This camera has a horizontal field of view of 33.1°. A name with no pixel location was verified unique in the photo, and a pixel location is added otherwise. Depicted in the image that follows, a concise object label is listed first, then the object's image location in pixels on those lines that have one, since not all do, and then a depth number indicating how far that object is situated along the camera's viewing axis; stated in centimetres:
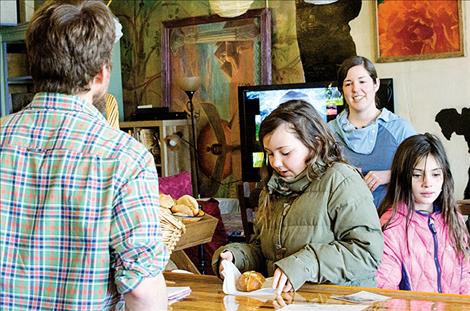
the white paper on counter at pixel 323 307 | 196
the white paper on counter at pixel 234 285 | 218
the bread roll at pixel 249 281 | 223
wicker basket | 276
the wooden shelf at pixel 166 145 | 657
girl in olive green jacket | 221
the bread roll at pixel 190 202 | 371
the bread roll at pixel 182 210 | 362
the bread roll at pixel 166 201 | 354
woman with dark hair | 376
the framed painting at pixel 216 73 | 627
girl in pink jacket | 256
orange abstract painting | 536
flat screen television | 573
